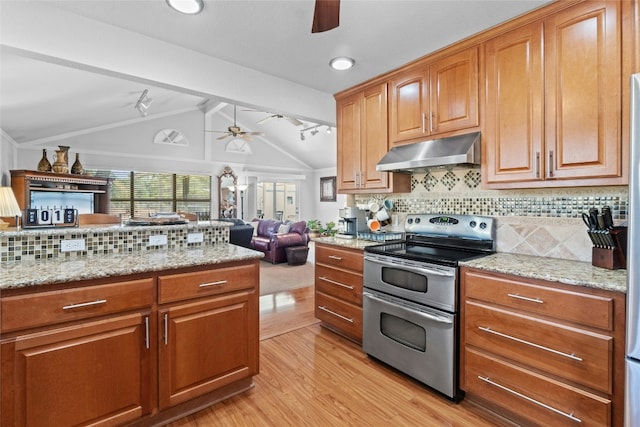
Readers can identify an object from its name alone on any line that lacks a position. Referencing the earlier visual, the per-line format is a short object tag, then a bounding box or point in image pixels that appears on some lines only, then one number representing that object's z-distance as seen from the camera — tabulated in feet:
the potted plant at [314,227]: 32.58
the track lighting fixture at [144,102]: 16.85
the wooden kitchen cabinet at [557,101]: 5.44
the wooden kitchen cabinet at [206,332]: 5.65
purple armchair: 20.30
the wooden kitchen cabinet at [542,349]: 4.63
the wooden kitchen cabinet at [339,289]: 8.64
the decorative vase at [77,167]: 19.89
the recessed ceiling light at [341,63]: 8.21
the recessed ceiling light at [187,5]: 5.87
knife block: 5.43
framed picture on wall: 33.96
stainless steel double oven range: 6.39
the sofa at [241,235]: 18.51
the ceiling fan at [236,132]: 21.09
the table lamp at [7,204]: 8.47
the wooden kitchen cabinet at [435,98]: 7.35
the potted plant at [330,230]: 24.50
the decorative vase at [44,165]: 18.02
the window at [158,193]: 23.72
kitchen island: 4.49
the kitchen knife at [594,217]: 5.64
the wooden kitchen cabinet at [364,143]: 9.34
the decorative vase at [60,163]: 18.66
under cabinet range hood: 6.98
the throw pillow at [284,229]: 22.34
